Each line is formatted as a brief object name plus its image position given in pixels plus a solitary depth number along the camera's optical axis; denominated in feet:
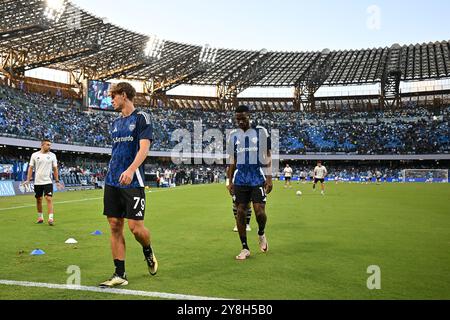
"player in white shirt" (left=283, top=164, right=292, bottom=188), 114.12
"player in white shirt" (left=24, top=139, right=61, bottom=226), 36.81
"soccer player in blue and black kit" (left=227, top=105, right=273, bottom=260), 23.18
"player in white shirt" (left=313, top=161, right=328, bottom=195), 85.20
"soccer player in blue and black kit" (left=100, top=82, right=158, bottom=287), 16.79
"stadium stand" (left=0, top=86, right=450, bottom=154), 171.42
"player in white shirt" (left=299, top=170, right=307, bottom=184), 190.39
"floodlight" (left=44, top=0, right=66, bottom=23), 119.65
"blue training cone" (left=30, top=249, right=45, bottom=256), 22.88
